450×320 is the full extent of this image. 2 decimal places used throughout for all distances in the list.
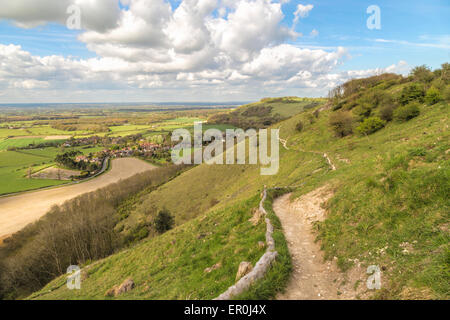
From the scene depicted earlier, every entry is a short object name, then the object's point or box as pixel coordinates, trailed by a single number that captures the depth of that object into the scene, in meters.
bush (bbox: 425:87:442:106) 29.78
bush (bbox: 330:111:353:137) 40.81
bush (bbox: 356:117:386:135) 33.81
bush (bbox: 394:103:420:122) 29.91
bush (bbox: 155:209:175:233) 37.97
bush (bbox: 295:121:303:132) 63.29
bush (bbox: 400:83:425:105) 33.47
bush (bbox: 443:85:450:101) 27.40
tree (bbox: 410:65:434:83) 39.85
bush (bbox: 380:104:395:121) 34.23
